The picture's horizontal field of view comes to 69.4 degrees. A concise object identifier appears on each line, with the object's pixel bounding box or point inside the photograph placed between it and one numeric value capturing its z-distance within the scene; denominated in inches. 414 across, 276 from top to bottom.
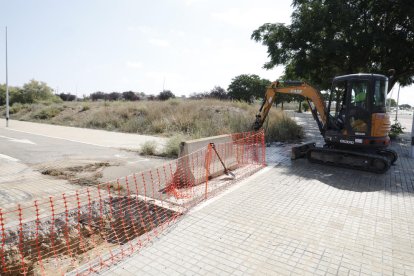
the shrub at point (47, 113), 1165.7
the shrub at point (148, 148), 443.2
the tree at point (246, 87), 2169.0
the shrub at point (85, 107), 1190.2
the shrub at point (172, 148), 433.1
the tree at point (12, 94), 1947.6
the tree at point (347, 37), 582.9
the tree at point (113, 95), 2139.5
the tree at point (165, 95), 1640.0
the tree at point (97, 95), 2203.5
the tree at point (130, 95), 1994.2
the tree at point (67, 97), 2474.4
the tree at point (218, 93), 1491.5
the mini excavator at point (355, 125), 344.8
